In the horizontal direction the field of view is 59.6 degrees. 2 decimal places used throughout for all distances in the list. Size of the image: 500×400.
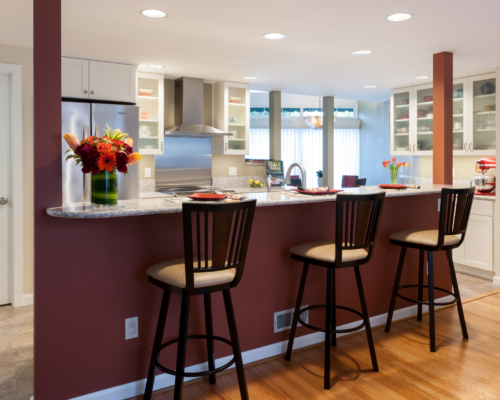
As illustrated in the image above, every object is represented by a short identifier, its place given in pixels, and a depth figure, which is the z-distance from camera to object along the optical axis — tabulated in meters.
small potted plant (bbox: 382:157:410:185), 3.73
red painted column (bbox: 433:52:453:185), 3.92
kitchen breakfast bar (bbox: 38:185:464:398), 2.17
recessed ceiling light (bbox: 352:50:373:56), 3.93
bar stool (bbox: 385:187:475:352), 2.87
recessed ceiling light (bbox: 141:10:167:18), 2.88
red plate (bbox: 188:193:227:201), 2.48
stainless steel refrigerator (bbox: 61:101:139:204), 4.01
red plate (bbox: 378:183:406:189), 3.43
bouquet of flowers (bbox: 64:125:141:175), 2.10
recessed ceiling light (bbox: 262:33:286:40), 3.41
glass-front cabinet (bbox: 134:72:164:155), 4.80
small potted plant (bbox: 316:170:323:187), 6.85
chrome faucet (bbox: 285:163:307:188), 3.24
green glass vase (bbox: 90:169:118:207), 2.18
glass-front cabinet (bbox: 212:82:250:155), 5.41
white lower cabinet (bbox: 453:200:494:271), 4.71
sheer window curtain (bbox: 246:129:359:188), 9.47
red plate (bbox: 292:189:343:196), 2.88
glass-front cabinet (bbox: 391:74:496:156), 4.93
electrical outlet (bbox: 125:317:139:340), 2.34
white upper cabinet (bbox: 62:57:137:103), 4.13
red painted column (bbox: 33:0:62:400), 2.05
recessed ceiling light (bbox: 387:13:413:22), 2.98
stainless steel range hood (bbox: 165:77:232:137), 5.11
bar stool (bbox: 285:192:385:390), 2.40
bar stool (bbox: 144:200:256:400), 1.92
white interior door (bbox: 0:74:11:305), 3.78
